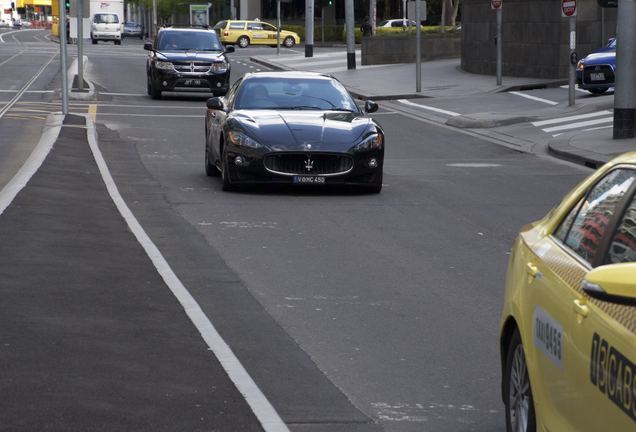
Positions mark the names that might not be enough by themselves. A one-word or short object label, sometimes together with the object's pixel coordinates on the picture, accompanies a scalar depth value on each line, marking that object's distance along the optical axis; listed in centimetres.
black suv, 3600
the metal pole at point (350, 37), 4978
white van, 8612
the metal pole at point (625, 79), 2462
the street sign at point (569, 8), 2933
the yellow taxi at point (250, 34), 8038
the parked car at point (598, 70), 3369
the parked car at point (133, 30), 11444
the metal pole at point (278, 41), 6516
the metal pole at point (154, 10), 10431
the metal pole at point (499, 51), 3594
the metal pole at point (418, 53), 3691
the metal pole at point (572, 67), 2938
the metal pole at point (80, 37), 3306
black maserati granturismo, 1644
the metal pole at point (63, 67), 2974
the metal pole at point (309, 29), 5966
